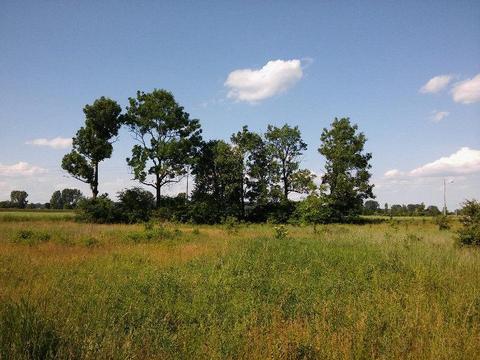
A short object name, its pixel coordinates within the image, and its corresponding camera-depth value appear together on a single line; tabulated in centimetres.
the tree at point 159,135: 3838
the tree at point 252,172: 4369
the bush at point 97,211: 3362
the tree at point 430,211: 6961
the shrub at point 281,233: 1761
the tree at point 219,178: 4191
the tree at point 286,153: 4519
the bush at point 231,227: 2335
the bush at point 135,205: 3519
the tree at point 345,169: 4441
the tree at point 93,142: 3466
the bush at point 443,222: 2927
